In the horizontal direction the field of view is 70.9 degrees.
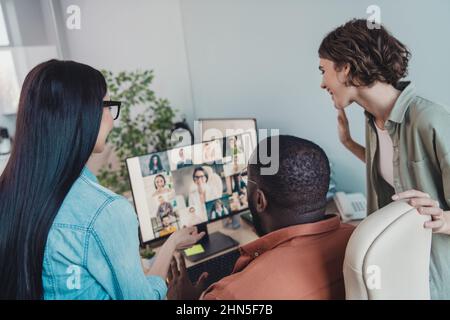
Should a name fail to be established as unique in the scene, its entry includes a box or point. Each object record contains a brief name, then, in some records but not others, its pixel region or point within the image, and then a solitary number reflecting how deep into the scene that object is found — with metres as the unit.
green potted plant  1.71
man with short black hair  0.66
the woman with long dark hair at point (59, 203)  0.65
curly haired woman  0.83
